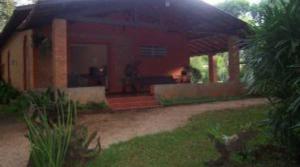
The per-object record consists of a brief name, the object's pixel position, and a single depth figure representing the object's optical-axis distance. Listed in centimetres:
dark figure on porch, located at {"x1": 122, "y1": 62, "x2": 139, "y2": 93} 902
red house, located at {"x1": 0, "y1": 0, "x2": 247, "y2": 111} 686
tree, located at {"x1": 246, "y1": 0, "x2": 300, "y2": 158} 304
